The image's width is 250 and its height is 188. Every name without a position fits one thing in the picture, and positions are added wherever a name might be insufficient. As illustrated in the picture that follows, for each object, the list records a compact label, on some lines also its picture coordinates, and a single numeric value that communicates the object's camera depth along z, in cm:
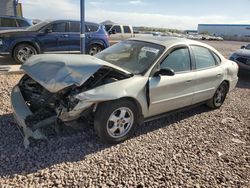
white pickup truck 1215
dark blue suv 658
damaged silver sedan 263
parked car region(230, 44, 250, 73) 682
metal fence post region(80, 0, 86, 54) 601
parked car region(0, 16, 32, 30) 877
